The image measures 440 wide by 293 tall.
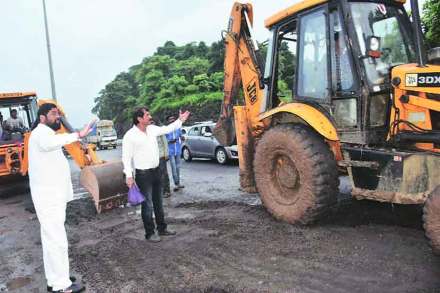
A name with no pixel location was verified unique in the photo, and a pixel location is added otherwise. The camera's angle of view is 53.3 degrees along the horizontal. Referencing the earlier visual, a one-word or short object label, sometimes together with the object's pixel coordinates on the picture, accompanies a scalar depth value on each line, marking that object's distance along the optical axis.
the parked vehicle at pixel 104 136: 35.41
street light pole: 17.33
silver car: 14.33
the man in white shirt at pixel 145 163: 5.96
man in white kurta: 4.39
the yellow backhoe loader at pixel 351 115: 4.72
